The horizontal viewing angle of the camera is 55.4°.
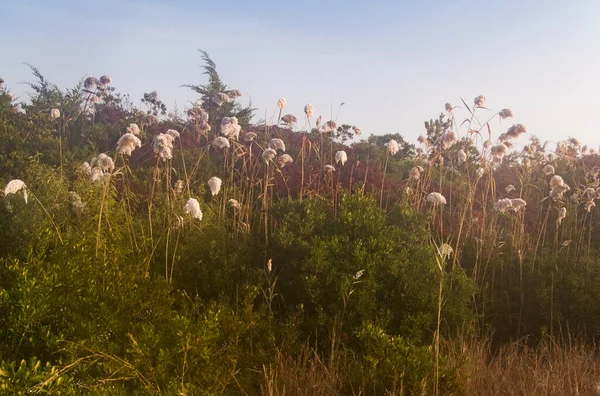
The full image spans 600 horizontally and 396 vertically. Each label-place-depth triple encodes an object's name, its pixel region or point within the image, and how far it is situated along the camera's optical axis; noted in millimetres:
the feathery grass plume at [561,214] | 6244
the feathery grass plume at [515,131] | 6187
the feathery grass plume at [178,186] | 5297
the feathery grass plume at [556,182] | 6555
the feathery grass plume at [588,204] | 6309
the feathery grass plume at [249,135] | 7093
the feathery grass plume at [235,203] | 5453
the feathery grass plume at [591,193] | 6535
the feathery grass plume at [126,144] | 4228
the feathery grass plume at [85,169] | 5867
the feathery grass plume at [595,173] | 7145
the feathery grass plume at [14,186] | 3819
